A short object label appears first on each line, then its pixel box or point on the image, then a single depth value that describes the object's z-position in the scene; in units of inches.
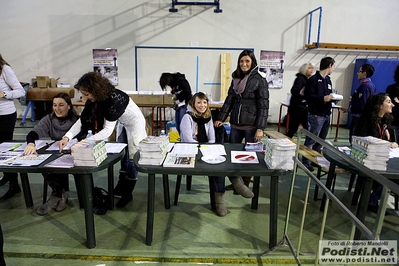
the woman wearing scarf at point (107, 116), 86.4
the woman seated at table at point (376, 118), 99.3
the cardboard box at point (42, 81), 245.3
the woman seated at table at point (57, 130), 100.0
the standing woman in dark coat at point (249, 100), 106.1
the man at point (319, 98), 134.4
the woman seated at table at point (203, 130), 99.9
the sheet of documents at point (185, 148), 85.3
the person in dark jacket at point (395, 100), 118.5
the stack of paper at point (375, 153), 74.2
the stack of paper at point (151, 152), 74.6
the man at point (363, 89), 148.3
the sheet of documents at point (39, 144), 88.7
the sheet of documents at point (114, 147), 87.4
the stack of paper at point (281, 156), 72.9
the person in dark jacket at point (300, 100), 156.9
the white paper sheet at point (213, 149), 85.0
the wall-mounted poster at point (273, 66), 257.3
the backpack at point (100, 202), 101.6
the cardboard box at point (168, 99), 215.4
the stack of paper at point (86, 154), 73.2
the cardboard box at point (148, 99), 214.8
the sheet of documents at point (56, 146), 88.1
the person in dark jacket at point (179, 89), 162.7
